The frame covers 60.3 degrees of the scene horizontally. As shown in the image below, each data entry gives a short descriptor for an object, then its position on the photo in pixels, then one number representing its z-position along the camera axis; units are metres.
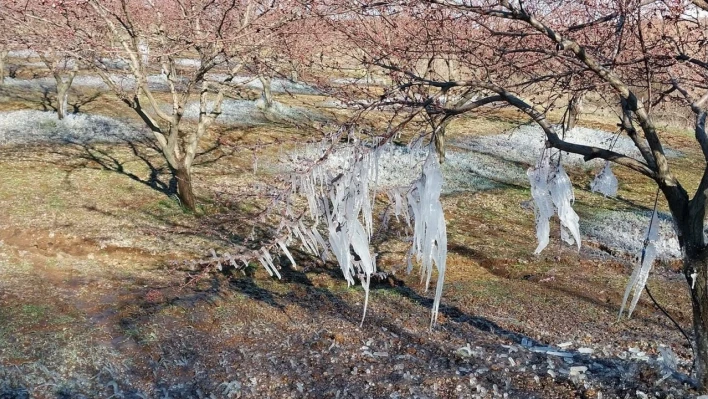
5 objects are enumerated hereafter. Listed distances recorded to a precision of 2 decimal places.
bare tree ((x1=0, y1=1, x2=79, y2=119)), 9.42
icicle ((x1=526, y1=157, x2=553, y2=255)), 5.71
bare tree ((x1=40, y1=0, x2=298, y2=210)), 9.54
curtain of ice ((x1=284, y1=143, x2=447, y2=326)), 5.00
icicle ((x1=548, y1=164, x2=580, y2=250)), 5.62
